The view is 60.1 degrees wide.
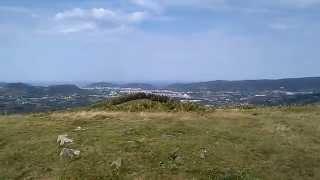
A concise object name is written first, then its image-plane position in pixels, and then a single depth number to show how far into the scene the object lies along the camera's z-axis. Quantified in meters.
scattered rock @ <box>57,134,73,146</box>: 13.01
